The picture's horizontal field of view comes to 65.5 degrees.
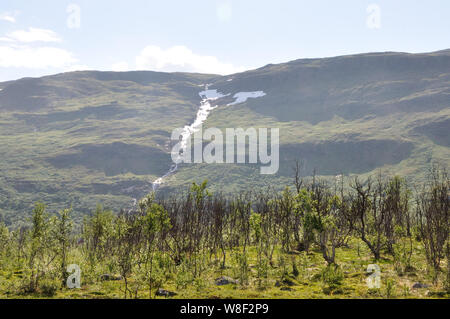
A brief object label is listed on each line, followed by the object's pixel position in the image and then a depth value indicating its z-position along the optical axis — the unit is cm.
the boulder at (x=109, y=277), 3514
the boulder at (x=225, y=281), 3167
